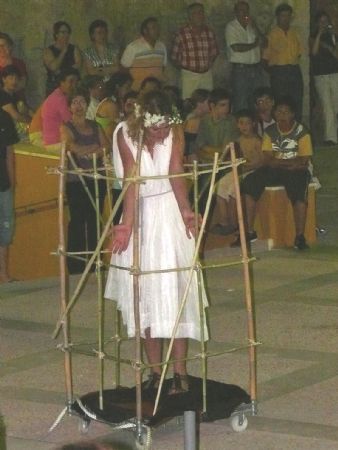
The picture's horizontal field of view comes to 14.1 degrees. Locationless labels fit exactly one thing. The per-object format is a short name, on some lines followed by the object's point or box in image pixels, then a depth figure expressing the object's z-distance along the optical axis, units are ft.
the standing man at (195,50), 60.34
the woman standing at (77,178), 41.01
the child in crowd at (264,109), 49.65
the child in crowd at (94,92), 46.50
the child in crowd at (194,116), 47.60
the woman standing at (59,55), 54.54
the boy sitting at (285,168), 44.45
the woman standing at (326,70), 67.56
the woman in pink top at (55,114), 42.86
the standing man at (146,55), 57.62
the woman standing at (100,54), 55.88
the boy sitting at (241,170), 44.78
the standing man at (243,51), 63.05
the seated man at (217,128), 46.06
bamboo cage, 22.29
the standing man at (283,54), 63.57
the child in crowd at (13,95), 46.62
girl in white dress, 23.38
